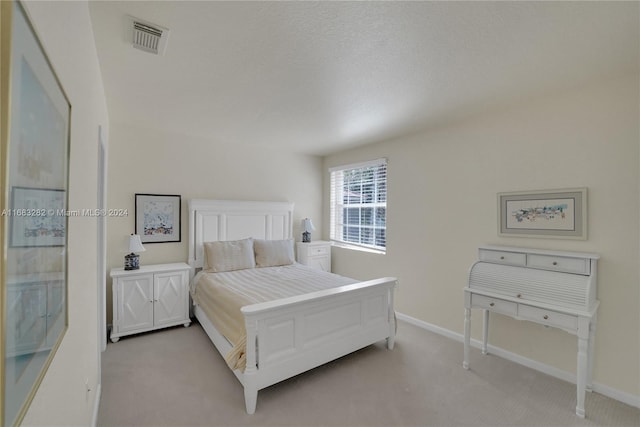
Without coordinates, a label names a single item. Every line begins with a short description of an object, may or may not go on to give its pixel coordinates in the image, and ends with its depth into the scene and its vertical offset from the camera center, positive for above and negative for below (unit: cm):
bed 209 -96
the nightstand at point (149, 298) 309 -99
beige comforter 230 -78
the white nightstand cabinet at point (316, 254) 461 -68
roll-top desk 208 -63
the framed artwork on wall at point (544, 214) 238 +1
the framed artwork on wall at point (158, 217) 353 -7
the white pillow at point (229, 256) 364 -57
